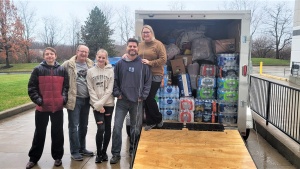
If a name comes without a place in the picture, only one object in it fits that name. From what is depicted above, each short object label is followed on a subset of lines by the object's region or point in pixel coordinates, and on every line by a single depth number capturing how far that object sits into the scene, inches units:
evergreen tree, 1690.5
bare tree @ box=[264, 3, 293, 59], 2050.9
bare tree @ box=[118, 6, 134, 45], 2113.9
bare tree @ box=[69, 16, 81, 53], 2030.3
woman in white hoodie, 170.9
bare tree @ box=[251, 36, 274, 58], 2073.1
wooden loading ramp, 141.3
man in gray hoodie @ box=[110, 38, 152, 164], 172.6
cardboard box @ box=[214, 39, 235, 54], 222.7
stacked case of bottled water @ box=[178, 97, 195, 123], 217.5
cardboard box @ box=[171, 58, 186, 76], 237.3
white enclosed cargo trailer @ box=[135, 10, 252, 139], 193.6
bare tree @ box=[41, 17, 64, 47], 2116.1
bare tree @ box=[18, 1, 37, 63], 1701.9
